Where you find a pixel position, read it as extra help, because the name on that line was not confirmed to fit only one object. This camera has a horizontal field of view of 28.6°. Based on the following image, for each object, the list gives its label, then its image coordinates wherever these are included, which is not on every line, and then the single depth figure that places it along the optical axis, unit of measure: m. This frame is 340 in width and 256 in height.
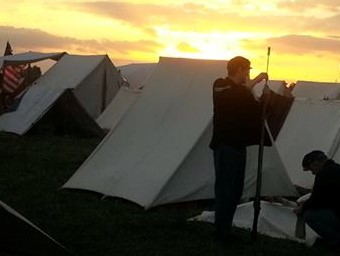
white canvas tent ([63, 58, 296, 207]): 7.79
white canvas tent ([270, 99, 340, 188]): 9.52
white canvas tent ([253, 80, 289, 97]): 20.39
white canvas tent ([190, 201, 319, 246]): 6.52
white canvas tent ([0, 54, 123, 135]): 16.56
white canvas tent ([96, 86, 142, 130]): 18.58
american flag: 26.39
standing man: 5.89
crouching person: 6.03
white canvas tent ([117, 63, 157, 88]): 30.55
